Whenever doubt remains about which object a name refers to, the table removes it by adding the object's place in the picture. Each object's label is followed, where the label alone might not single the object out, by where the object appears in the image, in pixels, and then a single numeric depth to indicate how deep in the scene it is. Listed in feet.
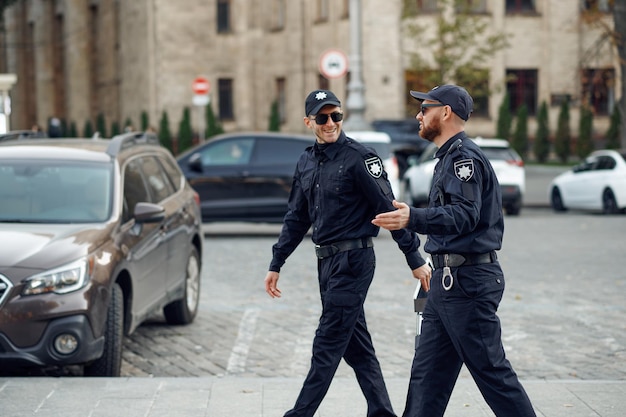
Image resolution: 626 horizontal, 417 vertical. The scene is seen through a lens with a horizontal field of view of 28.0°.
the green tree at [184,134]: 165.68
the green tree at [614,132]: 140.26
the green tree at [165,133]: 165.17
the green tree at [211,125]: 160.86
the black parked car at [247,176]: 65.36
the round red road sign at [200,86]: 129.08
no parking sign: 94.49
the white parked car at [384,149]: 71.15
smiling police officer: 21.20
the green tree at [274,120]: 159.12
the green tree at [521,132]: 143.95
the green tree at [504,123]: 145.89
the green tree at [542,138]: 142.72
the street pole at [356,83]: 95.66
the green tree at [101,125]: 189.78
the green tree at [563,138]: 141.79
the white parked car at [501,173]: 86.02
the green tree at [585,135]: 142.51
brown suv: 26.40
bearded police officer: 18.28
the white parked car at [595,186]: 84.94
